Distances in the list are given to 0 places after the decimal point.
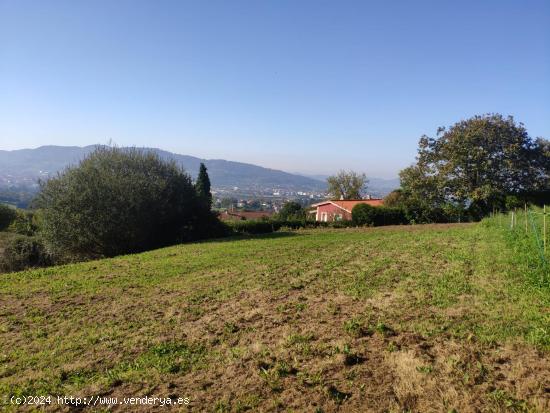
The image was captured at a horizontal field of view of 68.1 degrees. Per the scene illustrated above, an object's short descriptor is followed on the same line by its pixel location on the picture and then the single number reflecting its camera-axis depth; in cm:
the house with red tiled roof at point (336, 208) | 4447
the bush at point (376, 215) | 3098
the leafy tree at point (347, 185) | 6475
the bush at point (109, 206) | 2042
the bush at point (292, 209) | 4947
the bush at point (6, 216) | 3855
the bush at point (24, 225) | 3064
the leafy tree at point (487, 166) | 3142
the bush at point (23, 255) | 2070
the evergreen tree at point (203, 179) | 4038
